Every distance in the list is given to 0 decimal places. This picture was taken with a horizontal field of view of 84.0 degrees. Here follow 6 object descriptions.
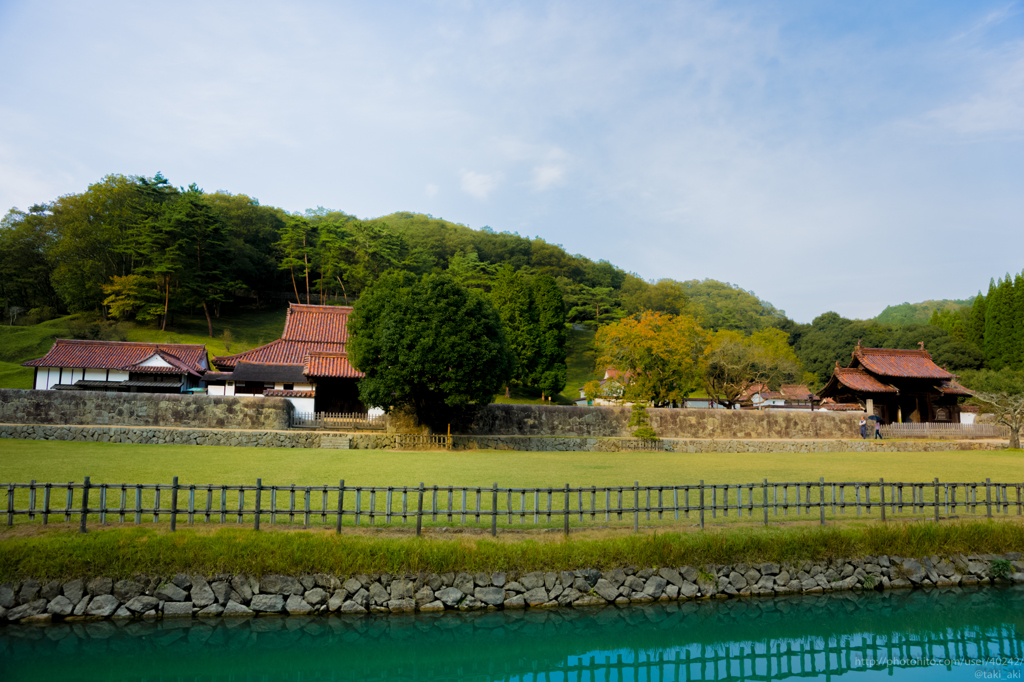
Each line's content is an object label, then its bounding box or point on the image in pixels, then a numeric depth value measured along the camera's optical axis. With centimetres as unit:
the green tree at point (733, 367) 3478
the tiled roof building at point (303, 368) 2761
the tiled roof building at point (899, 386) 3297
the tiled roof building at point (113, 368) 2959
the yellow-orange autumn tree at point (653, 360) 3206
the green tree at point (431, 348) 2231
